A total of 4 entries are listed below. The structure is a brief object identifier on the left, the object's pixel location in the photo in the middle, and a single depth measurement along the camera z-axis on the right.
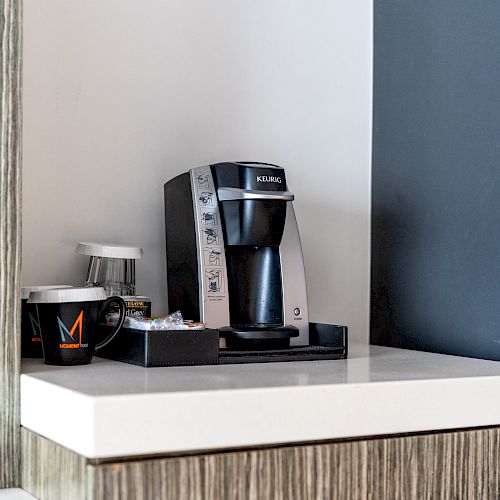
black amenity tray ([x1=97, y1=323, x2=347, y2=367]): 1.73
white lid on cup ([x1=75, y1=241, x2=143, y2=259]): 1.91
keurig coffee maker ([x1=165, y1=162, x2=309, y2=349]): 1.86
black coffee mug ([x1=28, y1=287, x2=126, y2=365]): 1.72
